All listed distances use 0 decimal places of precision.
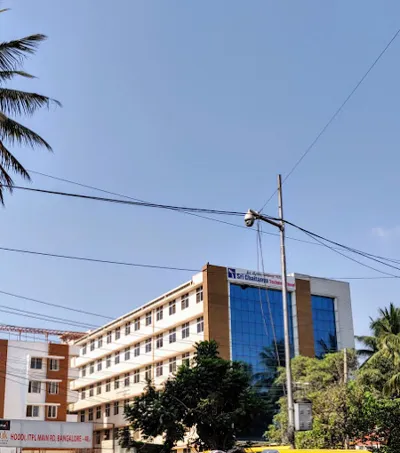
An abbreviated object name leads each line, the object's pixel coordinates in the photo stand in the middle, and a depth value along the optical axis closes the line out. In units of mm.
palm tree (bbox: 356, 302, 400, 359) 45062
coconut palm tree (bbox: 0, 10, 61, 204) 18109
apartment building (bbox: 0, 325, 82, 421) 60281
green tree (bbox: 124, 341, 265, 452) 25812
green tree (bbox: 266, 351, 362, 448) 32969
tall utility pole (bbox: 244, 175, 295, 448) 16716
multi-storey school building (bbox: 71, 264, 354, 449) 53344
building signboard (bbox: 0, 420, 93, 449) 48375
